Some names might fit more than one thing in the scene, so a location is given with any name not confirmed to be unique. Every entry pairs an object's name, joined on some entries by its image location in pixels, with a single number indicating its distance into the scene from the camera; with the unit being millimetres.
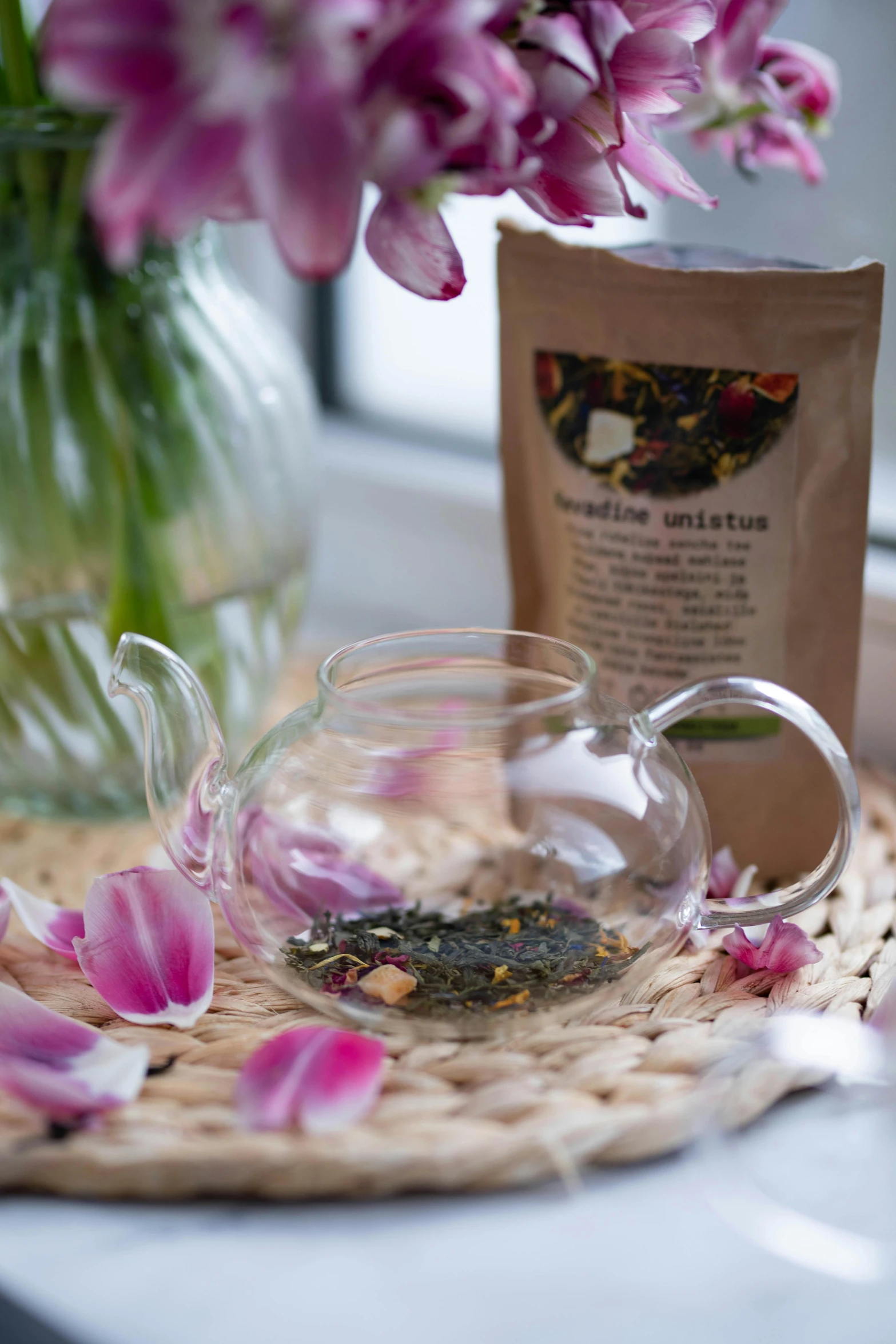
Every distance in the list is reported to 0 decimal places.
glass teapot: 396
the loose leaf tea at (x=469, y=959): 399
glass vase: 498
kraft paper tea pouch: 454
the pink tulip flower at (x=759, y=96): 460
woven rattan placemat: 334
